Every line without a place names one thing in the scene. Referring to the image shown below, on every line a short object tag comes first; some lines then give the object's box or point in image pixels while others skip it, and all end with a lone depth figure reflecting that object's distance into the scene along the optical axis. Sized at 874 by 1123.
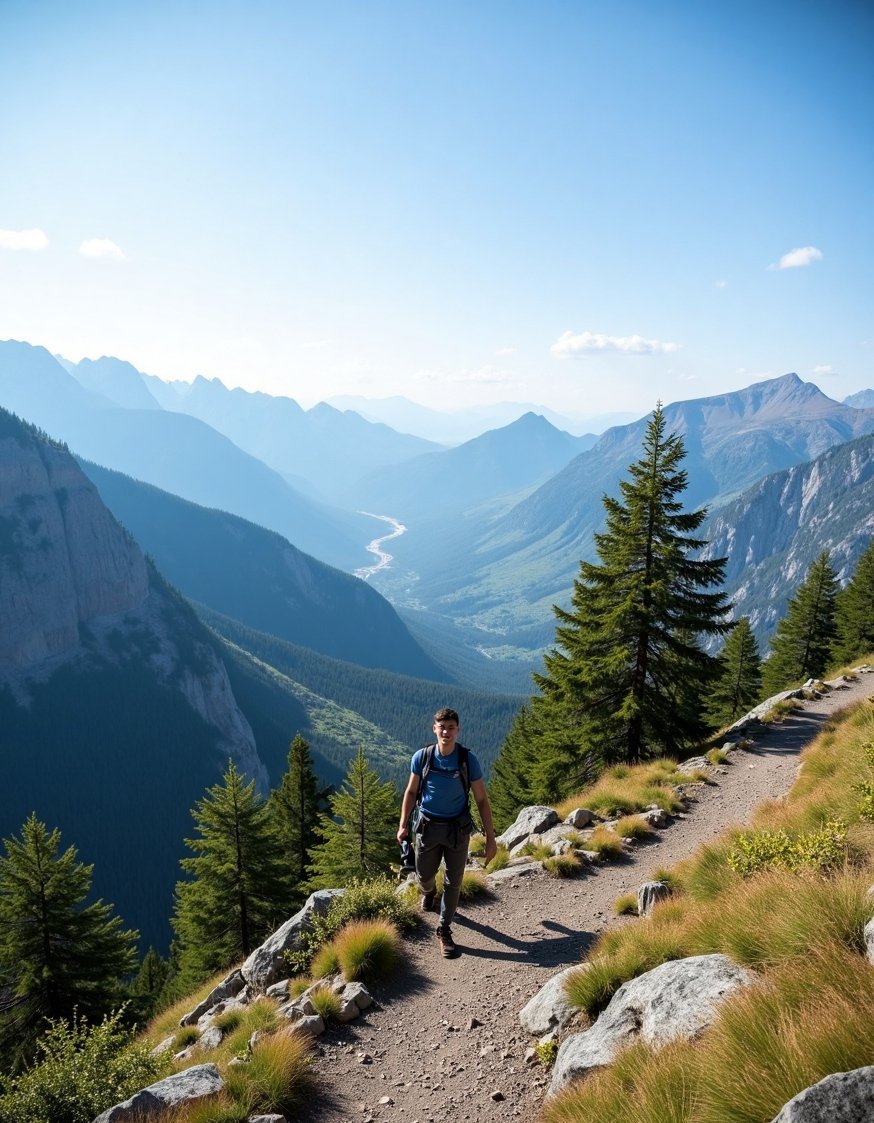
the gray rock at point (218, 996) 10.82
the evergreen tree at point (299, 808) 31.02
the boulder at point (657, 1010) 4.96
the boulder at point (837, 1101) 2.83
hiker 8.63
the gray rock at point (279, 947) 9.99
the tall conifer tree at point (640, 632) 19.73
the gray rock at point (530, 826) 14.00
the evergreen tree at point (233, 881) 25.78
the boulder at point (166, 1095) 5.80
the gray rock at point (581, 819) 13.69
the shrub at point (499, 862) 12.06
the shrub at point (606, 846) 11.95
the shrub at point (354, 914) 9.74
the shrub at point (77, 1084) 6.69
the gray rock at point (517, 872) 11.58
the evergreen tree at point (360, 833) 23.22
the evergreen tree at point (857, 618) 37.78
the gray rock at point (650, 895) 8.94
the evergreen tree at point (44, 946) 22.56
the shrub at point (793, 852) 6.46
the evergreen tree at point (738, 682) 39.66
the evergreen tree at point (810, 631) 40.44
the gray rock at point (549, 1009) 6.67
